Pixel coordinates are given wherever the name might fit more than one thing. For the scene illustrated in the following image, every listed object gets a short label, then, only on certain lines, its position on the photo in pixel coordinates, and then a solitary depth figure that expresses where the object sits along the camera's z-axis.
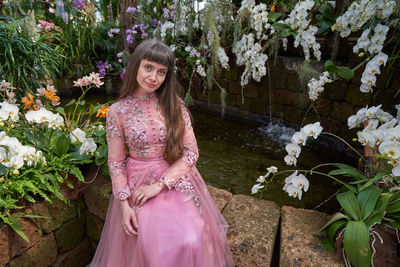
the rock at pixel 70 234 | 1.50
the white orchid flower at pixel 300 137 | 1.37
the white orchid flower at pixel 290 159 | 1.42
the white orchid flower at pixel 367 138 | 1.20
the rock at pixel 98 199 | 1.53
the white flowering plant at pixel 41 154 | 1.19
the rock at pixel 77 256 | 1.53
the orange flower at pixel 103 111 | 1.68
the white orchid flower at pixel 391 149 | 1.04
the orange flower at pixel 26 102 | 1.57
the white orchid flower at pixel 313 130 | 1.35
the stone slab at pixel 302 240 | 1.14
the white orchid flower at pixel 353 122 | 1.40
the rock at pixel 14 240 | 1.19
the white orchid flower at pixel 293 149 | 1.41
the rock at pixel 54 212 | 1.36
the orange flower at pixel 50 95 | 1.60
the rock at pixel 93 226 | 1.62
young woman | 1.06
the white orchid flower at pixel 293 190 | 1.35
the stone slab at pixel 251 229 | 1.24
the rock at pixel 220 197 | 1.56
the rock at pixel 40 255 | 1.30
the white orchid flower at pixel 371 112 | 1.29
